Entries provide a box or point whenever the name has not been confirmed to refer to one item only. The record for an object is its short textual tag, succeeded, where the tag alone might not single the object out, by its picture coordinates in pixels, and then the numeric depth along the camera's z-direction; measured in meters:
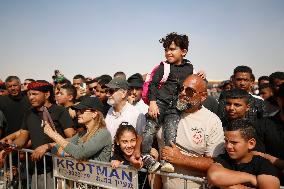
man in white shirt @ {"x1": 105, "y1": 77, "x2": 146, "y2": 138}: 4.45
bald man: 2.98
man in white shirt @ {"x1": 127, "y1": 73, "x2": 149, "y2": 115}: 5.52
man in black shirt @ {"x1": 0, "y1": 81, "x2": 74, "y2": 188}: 4.44
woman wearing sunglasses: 3.64
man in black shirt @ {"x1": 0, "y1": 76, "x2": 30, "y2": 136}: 6.27
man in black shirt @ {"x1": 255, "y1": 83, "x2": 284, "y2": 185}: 3.00
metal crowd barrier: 3.31
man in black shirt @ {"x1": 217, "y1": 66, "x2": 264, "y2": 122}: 4.30
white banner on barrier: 3.36
